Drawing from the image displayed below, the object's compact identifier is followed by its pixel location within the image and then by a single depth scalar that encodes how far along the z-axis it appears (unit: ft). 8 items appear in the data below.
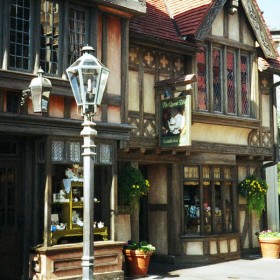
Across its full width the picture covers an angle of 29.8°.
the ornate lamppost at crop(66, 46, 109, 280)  23.48
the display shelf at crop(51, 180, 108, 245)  38.91
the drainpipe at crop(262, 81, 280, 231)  60.13
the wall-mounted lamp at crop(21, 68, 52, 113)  33.88
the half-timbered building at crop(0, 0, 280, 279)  37.63
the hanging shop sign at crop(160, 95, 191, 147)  44.24
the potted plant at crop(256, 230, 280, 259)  55.26
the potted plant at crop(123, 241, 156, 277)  43.80
